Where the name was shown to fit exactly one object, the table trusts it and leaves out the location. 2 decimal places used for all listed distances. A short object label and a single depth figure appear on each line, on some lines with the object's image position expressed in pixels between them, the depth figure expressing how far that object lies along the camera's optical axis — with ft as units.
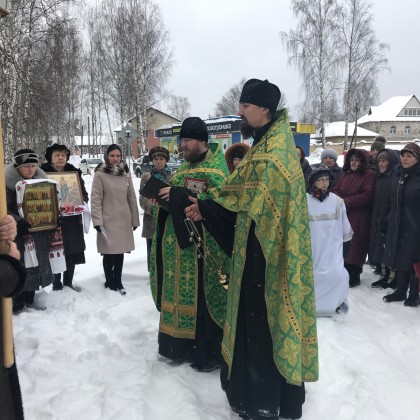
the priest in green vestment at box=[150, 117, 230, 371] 10.95
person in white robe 15.35
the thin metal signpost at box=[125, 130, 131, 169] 41.34
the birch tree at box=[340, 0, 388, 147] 76.48
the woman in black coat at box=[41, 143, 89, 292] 16.55
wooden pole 5.46
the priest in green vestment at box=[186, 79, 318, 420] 7.80
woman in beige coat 16.81
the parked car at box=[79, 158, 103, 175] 98.65
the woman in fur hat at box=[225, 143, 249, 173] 19.65
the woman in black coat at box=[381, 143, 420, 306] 16.70
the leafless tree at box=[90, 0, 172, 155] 81.10
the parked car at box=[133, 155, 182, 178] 74.08
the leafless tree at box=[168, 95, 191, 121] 261.03
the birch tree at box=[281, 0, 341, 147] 76.28
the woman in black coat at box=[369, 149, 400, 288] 18.91
